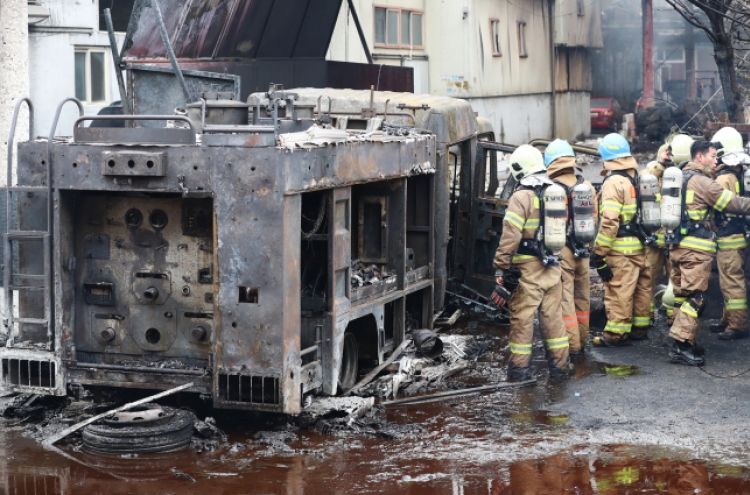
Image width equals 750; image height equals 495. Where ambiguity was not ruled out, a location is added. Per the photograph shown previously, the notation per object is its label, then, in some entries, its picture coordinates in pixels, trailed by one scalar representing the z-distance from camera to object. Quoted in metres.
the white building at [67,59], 17.83
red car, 39.00
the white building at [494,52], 24.61
